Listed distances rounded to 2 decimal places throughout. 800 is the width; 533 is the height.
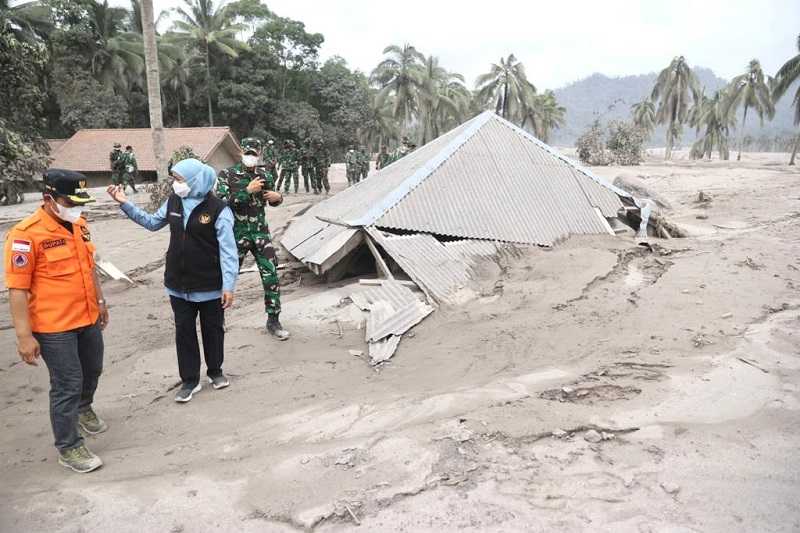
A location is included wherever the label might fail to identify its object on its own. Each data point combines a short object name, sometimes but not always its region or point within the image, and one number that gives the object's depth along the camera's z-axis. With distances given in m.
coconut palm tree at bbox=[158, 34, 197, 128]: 28.12
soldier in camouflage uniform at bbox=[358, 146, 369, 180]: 17.95
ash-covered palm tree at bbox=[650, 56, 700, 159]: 40.75
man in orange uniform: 2.60
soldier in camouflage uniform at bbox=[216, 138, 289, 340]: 4.52
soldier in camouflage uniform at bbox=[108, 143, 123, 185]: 15.44
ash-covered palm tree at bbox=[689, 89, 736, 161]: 44.75
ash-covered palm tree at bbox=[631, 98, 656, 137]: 54.67
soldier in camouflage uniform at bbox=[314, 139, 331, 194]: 16.98
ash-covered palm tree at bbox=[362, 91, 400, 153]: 37.38
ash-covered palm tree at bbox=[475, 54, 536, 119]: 35.12
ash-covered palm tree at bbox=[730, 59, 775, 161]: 37.88
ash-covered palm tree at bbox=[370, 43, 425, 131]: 31.73
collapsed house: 5.22
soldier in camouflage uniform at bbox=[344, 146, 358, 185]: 17.77
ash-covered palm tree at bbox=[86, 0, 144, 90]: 27.52
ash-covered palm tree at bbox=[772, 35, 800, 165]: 30.19
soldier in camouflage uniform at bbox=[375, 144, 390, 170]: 18.24
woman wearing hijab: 3.35
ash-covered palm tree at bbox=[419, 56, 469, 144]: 33.44
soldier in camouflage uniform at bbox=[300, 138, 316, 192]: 16.97
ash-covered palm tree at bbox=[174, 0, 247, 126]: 28.64
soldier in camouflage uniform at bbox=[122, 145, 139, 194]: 15.58
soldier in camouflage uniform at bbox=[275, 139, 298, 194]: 16.44
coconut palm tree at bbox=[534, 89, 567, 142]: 42.34
